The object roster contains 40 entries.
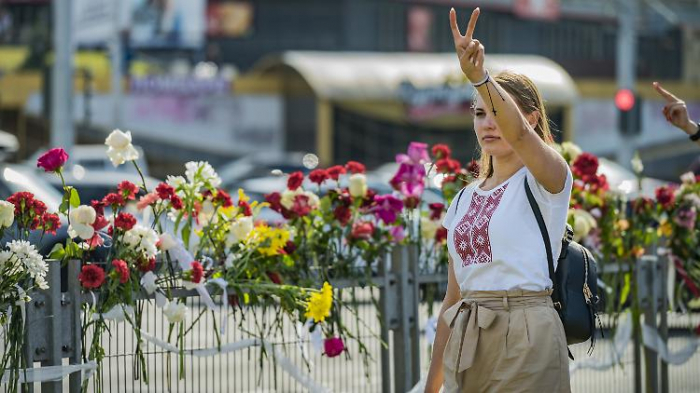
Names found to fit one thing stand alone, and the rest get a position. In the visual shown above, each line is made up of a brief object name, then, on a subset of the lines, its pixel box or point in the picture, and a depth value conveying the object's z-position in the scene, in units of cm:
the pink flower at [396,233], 1241
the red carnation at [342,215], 1210
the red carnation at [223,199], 1132
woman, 809
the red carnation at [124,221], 1037
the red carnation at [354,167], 1272
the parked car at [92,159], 4900
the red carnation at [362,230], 1212
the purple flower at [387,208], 1229
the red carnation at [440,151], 1352
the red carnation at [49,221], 1030
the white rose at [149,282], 1042
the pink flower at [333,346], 1122
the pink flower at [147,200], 1098
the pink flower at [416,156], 1291
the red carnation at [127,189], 1091
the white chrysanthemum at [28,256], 954
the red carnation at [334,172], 1236
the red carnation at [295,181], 1212
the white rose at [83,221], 1017
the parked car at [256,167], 5059
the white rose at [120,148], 1084
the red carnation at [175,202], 1102
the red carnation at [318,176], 1225
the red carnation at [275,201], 1197
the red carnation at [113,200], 1069
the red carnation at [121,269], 1015
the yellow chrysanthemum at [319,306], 1093
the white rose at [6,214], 981
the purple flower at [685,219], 1497
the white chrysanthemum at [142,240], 1042
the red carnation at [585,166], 1406
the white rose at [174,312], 1043
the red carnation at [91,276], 1001
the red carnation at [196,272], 1059
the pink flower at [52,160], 1046
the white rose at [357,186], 1223
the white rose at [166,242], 1065
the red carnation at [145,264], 1046
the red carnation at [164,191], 1094
